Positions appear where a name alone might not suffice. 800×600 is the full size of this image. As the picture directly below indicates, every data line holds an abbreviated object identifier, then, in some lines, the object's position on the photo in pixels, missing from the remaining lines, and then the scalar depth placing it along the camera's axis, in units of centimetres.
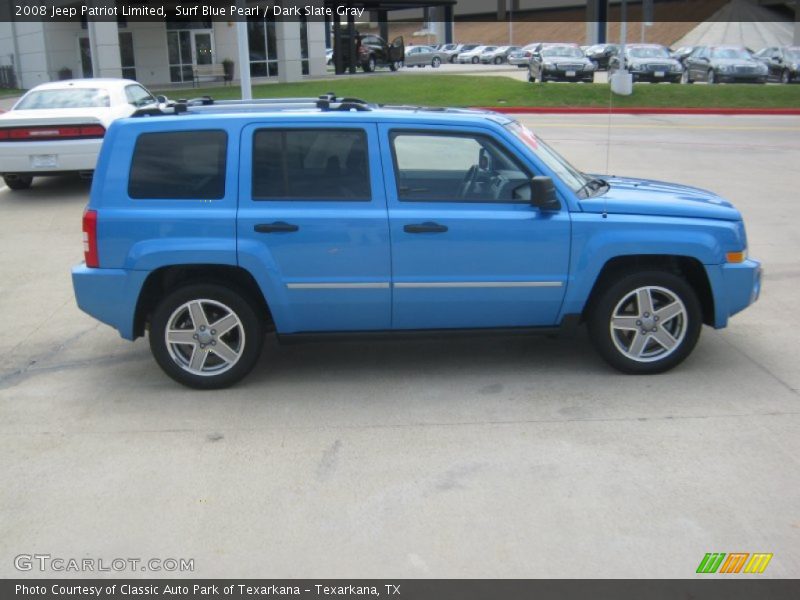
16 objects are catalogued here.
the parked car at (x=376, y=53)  4694
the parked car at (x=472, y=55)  6700
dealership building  3991
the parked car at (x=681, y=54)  3758
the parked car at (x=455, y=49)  6894
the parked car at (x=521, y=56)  5750
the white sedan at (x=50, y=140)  1250
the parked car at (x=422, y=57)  5461
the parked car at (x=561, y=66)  3244
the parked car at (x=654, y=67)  3300
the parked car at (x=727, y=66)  3166
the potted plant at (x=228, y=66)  4425
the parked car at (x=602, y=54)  5359
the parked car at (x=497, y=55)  6456
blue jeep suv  561
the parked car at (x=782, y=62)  3381
